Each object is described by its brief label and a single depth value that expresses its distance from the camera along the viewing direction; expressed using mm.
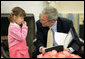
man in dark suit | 2775
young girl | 2913
